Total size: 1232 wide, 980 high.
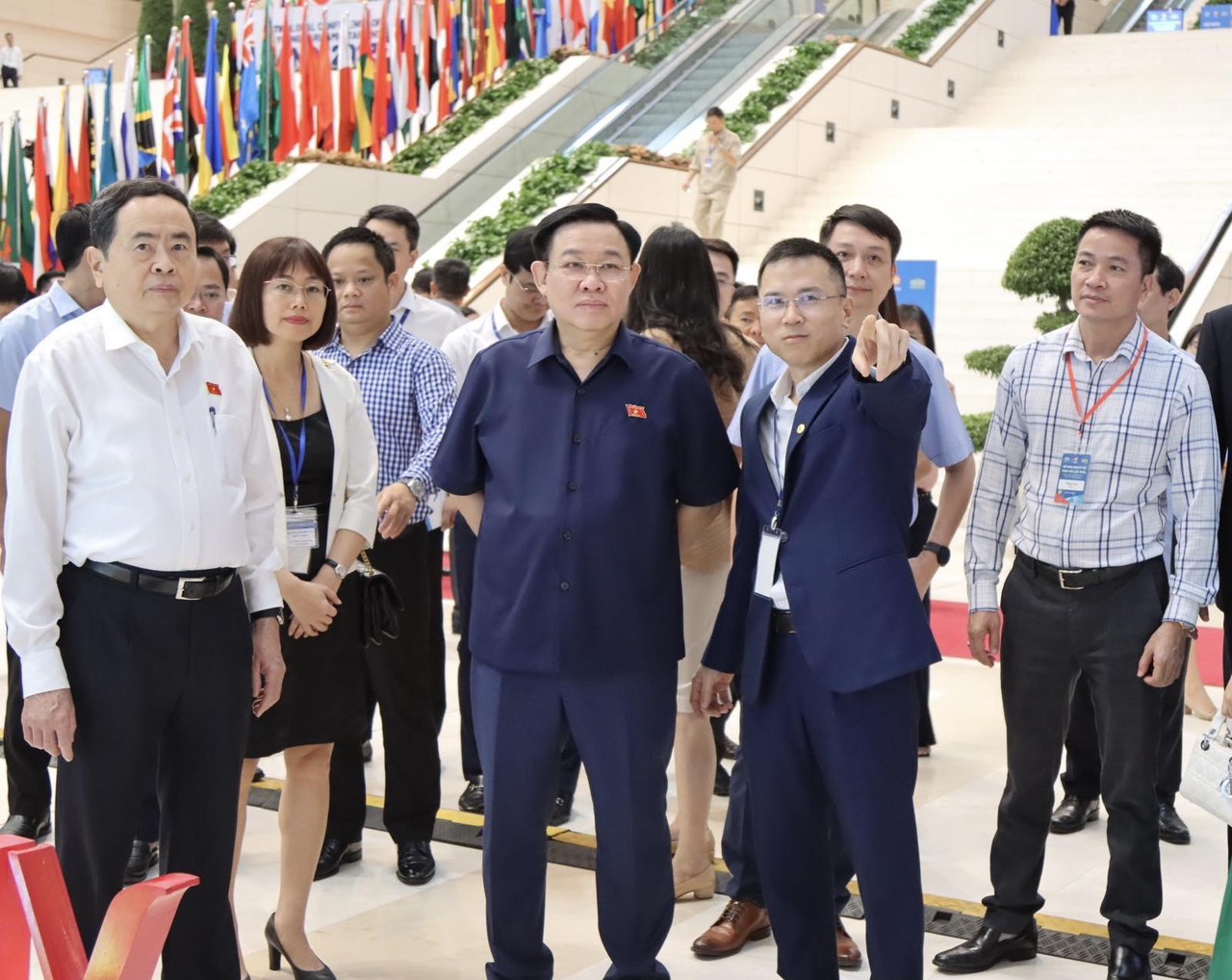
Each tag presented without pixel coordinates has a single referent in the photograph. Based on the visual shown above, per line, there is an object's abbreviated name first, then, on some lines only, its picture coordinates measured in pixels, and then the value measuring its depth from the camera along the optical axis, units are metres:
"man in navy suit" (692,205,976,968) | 3.92
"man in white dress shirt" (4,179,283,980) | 2.95
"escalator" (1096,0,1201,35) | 23.38
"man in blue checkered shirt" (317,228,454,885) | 4.50
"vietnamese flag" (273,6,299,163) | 18.39
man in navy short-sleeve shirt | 3.36
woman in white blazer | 3.77
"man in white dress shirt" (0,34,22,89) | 26.77
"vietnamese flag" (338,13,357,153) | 18.64
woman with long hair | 4.30
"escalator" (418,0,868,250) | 16.80
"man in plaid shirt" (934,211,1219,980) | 3.65
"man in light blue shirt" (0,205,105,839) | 4.67
